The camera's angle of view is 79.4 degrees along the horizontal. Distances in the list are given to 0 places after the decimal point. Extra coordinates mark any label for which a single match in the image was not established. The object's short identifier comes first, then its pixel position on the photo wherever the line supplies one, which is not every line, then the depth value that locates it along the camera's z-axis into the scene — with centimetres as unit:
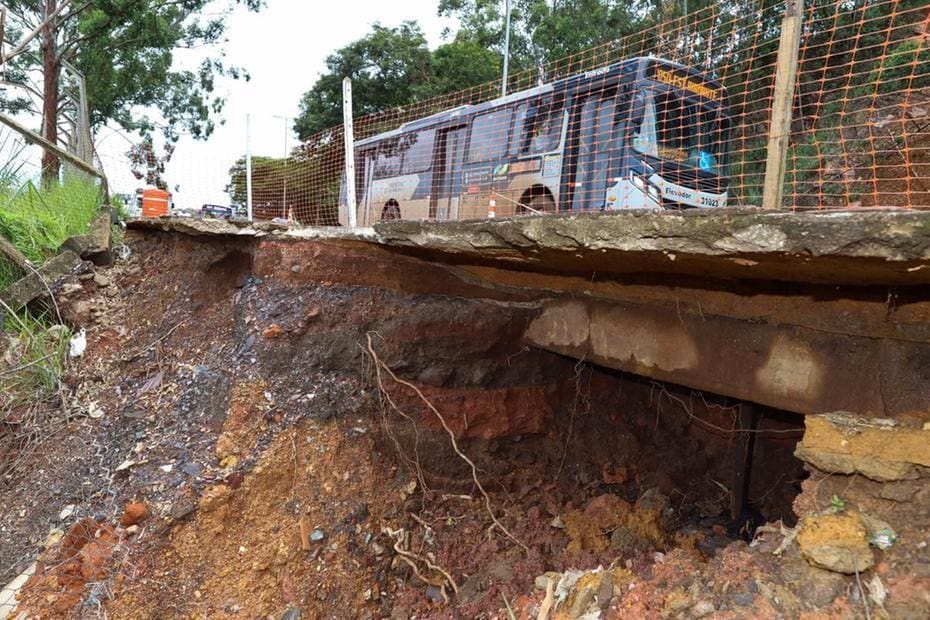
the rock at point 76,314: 414
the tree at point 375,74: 2020
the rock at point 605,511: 355
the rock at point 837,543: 174
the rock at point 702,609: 186
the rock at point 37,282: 411
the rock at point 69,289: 421
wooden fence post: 256
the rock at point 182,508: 282
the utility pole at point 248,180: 785
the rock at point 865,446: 191
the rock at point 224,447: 307
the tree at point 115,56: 1188
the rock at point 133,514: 282
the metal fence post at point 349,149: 462
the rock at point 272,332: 351
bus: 615
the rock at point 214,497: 287
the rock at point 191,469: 298
